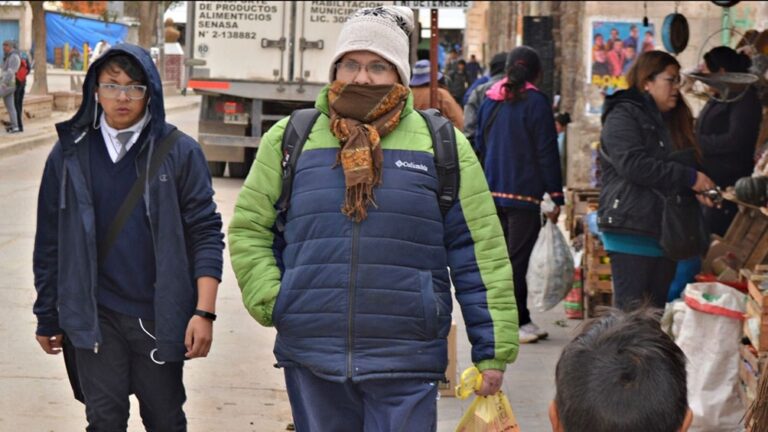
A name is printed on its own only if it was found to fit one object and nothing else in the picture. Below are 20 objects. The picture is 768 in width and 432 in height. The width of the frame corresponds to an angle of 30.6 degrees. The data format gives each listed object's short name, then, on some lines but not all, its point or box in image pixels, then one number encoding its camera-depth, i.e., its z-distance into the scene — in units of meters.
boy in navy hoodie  4.38
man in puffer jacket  3.88
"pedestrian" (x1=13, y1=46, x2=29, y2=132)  24.89
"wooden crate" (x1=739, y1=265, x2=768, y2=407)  6.14
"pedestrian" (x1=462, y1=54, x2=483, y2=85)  32.80
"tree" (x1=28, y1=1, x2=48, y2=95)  31.05
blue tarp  55.62
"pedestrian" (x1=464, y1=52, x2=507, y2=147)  9.74
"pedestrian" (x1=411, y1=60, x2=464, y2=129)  9.34
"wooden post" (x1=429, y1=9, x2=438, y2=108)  8.21
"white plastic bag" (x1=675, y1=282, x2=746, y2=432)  6.59
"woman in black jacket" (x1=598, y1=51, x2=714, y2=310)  6.52
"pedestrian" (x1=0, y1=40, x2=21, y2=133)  24.12
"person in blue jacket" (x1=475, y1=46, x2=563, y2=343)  8.23
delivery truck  19.11
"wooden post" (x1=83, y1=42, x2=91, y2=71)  53.39
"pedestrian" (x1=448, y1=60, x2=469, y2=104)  29.81
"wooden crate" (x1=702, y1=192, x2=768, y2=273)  8.35
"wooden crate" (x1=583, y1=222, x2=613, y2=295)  8.91
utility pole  50.78
